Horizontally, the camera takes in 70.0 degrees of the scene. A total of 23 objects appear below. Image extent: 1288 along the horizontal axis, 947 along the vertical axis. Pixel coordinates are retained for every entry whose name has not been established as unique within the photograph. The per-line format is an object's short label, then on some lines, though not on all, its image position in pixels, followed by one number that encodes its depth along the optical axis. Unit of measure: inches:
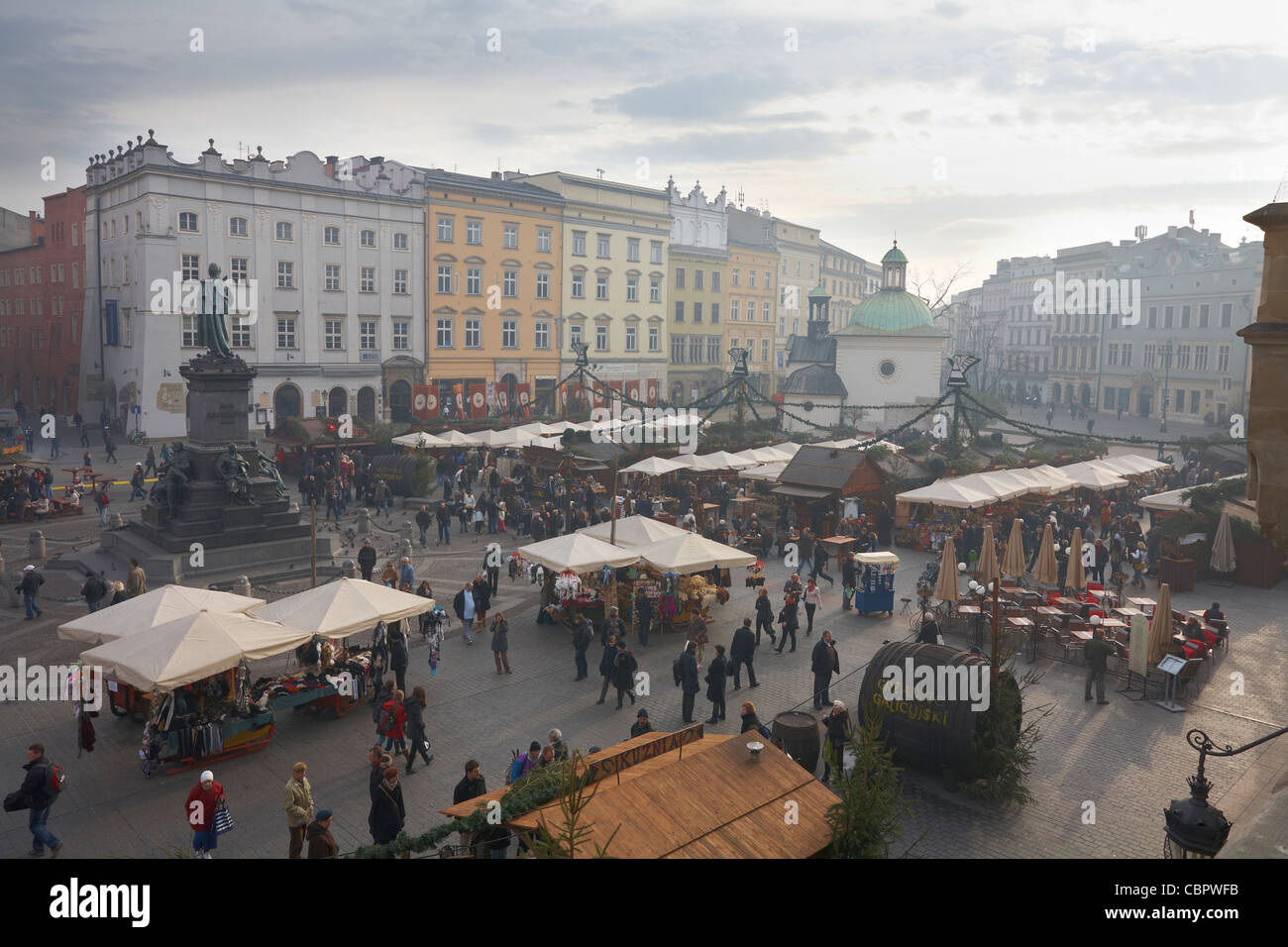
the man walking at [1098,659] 629.3
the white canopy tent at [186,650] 481.4
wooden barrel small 505.7
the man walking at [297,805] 406.6
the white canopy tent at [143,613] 546.0
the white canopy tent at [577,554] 744.3
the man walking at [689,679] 589.9
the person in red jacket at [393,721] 516.1
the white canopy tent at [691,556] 757.3
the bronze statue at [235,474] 949.8
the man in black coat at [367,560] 879.1
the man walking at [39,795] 408.8
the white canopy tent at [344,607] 579.5
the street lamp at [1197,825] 355.3
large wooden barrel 490.3
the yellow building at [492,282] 2215.8
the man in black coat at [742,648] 642.8
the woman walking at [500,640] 658.8
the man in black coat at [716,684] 593.9
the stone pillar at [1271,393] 358.9
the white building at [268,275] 1755.7
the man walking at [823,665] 619.2
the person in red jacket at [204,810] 399.9
